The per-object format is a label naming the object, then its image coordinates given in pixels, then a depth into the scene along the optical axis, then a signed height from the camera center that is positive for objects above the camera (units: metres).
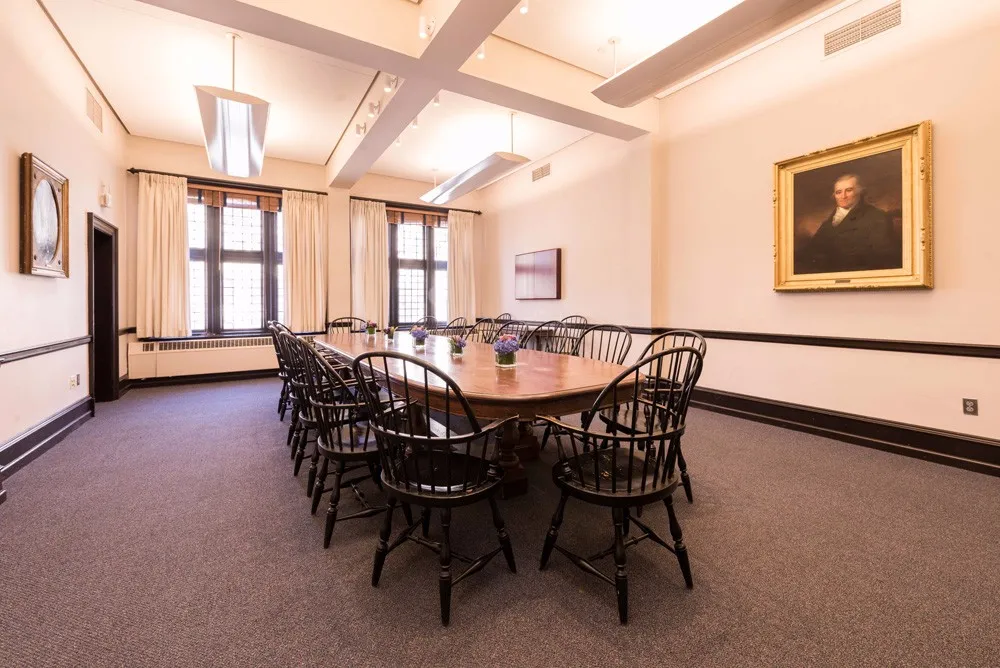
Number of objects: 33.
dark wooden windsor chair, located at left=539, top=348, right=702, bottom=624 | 1.48 -0.56
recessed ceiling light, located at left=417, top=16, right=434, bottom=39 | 2.89 +2.03
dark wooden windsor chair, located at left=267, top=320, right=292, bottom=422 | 3.24 -0.30
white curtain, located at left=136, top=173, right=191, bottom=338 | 5.45 +0.93
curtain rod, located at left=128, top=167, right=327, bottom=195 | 5.77 +2.00
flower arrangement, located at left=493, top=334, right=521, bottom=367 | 2.37 -0.11
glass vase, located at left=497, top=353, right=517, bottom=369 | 2.42 -0.17
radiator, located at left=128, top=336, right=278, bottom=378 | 5.50 -0.34
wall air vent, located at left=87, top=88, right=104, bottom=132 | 4.07 +2.12
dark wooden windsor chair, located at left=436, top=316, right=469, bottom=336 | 7.07 +0.01
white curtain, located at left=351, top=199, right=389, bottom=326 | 6.70 +1.07
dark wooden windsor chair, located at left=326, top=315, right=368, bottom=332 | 6.09 +0.08
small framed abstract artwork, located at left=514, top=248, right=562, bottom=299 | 6.02 +0.80
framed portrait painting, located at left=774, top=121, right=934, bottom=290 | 2.93 +0.84
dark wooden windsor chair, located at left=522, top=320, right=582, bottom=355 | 3.88 -0.13
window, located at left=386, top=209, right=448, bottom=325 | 7.20 +1.06
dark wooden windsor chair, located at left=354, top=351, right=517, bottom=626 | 1.48 -0.56
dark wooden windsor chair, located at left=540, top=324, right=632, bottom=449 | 4.98 -0.18
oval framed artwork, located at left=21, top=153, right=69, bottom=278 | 2.90 +0.81
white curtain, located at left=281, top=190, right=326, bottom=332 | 6.26 +1.02
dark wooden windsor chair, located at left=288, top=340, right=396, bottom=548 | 1.96 -0.53
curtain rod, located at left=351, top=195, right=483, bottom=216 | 6.96 +2.03
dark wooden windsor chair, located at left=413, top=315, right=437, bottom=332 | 7.30 +0.11
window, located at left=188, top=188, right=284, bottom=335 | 5.93 +0.97
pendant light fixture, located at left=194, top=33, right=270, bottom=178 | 3.23 +1.72
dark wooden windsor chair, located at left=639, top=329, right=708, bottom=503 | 1.91 -0.70
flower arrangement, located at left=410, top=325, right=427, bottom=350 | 3.65 -0.06
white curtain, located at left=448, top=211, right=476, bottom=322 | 7.47 +1.07
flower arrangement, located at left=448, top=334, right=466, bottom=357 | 2.93 -0.12
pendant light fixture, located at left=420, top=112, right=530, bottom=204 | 4.65 +1.81
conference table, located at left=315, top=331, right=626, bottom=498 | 1.72 -0.25
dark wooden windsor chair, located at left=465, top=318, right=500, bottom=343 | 6.75 -0.03
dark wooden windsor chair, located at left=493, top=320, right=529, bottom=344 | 6.58 +0.03
